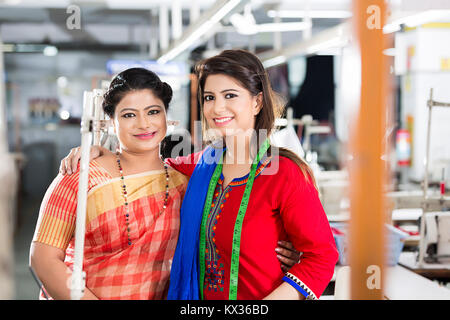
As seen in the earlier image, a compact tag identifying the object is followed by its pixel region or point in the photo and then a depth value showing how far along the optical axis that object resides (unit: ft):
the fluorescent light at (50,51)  27.17
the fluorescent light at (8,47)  26.14
